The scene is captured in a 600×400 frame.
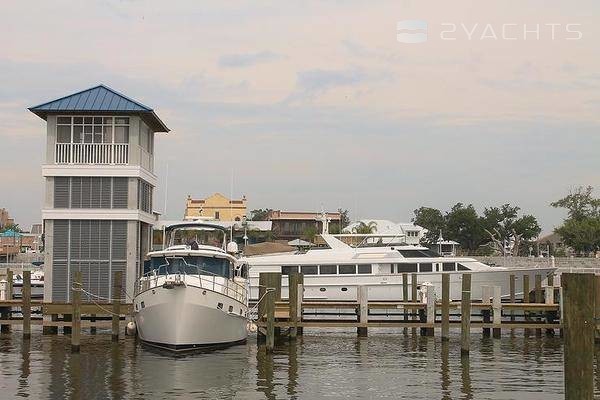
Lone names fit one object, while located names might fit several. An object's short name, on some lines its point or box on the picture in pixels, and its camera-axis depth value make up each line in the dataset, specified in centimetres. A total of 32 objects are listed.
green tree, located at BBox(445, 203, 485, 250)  10112
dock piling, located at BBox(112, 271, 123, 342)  2905
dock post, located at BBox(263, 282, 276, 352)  2620
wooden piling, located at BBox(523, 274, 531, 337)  3766
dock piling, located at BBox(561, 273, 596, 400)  1248
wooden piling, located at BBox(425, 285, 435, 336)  3031
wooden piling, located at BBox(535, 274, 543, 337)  3769
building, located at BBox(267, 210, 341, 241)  11838
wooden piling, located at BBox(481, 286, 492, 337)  3248
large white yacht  4353
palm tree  8731
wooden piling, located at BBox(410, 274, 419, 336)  3707
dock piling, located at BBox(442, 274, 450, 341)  2818
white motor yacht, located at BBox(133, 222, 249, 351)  2589
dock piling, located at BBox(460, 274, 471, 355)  2598
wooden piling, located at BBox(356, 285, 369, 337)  3036
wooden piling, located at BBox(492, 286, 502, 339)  3020
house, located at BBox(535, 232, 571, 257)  10275
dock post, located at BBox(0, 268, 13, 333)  3181
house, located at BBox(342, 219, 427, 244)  8450
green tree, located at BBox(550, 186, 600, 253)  8712
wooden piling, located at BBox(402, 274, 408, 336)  3788
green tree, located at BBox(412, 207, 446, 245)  10138
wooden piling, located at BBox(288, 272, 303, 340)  2823
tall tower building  3316
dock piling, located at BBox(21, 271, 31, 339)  2820
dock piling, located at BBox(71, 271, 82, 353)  2630
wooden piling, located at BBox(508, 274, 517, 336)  3792
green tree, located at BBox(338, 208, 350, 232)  11809
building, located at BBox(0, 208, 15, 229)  18858
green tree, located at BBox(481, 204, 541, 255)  9925
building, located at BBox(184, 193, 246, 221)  12256
